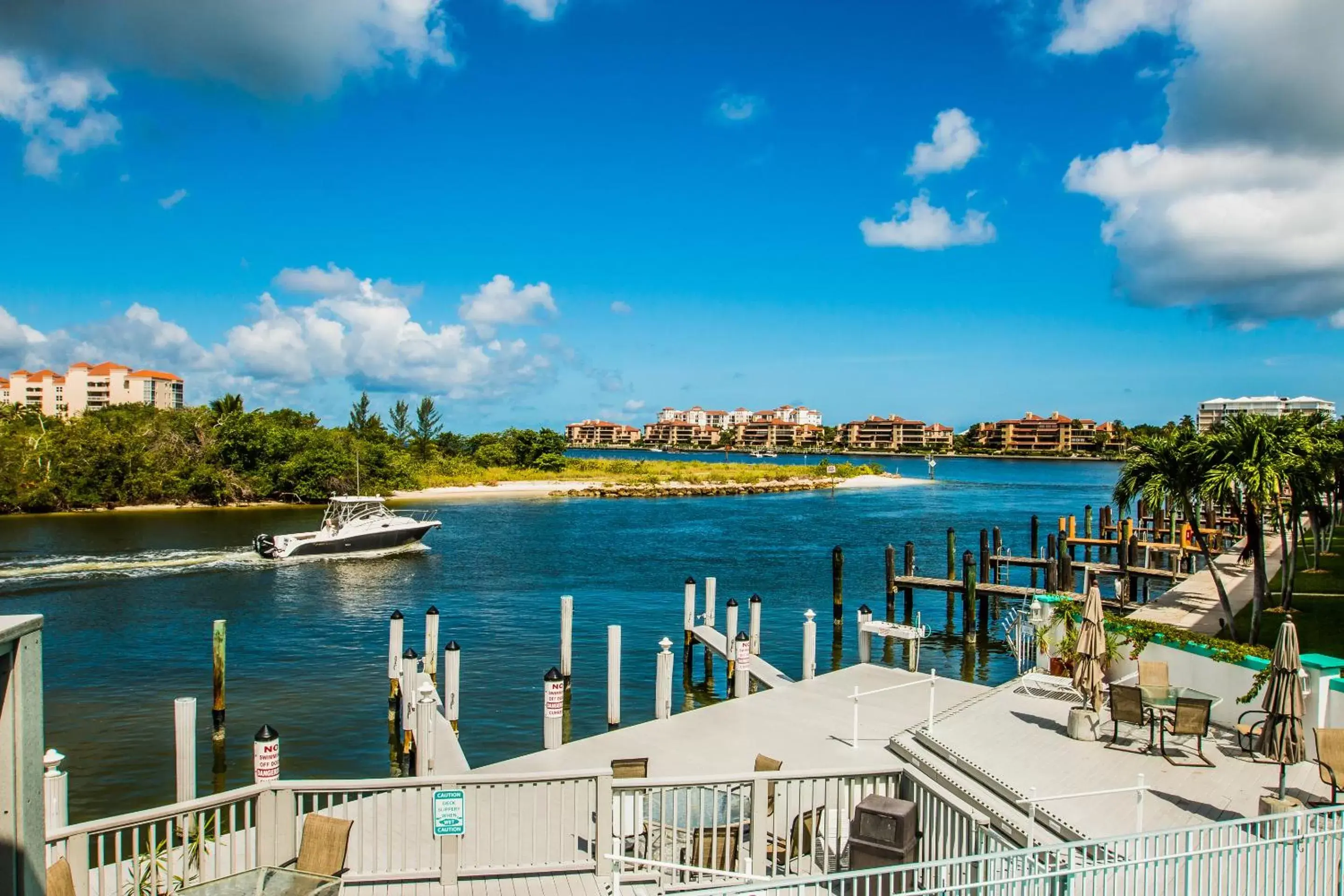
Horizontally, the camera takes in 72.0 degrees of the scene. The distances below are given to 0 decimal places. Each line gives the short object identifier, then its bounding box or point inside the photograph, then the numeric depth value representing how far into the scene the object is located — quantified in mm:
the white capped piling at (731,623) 22048
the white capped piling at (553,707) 15727
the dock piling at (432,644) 21484
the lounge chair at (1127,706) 11500
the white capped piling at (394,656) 19891
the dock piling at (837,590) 31080
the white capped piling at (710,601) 25438
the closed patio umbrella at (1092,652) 12312
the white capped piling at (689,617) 24812
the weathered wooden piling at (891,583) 33969
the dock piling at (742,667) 19266
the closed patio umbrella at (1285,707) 9852
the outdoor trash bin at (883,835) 8734
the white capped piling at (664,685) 18206
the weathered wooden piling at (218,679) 18953
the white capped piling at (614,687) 19577
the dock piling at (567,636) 21656
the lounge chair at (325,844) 8594
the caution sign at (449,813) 8562
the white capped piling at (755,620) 23094
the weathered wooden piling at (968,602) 30703
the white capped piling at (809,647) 20469
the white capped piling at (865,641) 21516
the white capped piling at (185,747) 13188
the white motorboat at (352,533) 47219
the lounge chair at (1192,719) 10914
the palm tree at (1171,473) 21375
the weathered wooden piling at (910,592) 34031
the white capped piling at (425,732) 14312
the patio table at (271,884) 7754
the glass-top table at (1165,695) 11641
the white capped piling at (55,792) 10227
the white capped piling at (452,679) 18000
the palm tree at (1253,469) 19469
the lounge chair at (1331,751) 9141
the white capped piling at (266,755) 11961
